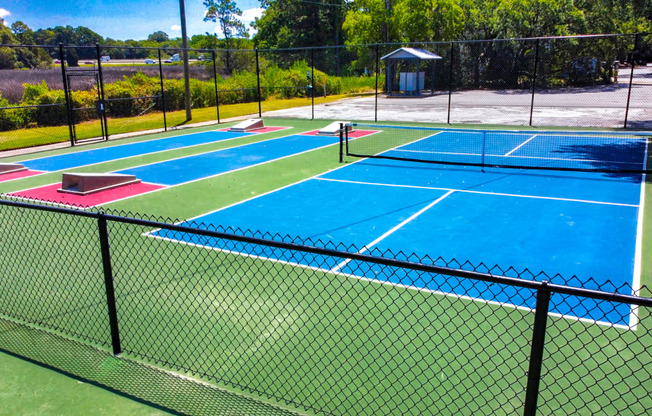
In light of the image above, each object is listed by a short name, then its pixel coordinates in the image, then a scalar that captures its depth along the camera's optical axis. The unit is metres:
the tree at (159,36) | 164.75
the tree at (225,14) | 74.38
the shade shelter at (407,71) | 37.34
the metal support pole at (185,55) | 24.88
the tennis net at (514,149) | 14.63
